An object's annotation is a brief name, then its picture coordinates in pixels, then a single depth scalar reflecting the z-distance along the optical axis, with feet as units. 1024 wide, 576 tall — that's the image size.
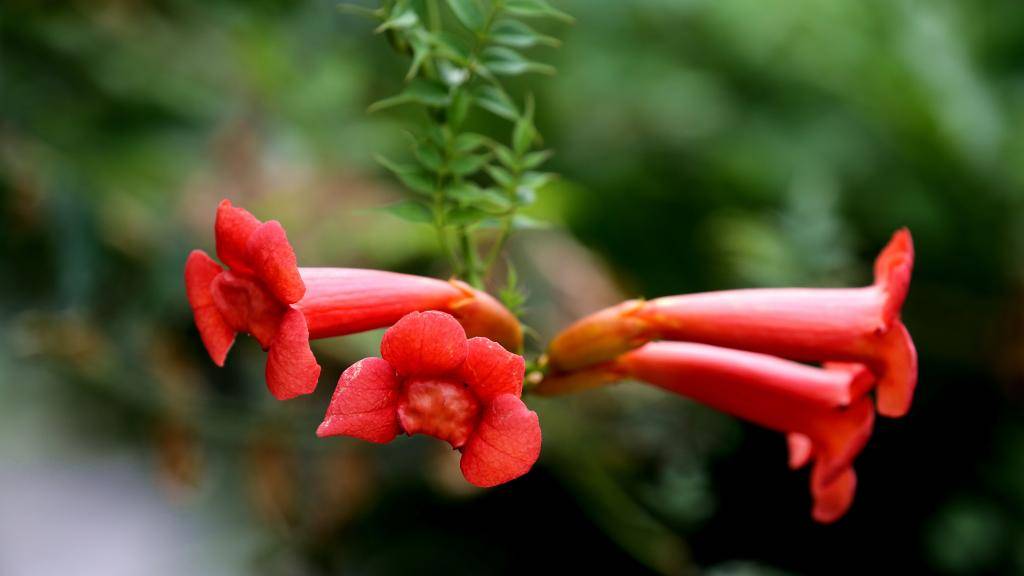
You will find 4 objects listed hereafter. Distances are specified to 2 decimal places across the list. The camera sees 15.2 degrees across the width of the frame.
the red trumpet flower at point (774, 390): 2.59
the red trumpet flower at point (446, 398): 2.40
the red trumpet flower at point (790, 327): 2.54
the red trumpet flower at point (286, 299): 2.42
